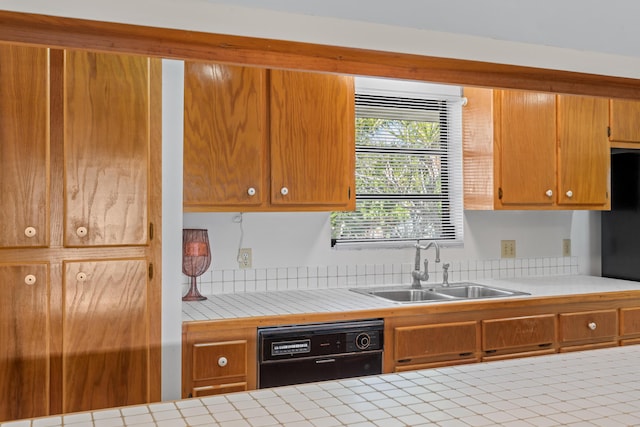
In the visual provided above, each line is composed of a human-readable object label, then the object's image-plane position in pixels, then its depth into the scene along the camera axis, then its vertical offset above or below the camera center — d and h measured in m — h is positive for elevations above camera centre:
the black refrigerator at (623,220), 3.70 -0.01
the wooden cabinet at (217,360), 2.45 -0.60
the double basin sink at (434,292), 3.31 -0.42
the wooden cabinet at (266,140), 2.74 +0.38
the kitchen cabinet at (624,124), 3.62 +0.59
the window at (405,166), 3.51 +0.33
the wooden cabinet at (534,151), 3.39 +0.40
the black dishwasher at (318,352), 2.53 -0.59
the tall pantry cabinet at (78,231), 2.25 -0.05
